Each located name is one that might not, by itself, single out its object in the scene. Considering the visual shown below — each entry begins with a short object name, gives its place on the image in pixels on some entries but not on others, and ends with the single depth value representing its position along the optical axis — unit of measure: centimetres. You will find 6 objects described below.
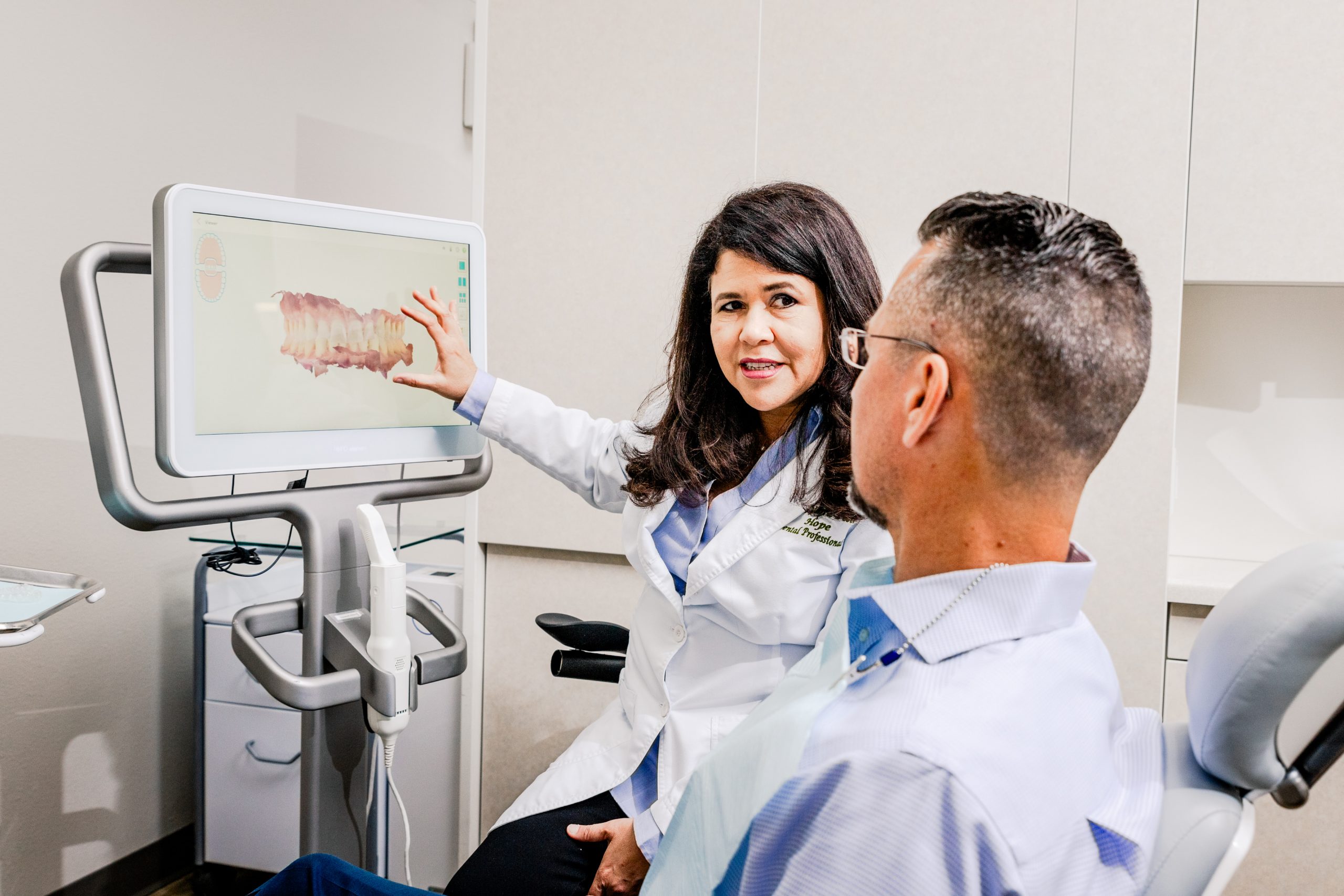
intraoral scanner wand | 126
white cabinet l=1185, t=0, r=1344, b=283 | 173
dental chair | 62
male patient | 60
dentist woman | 129
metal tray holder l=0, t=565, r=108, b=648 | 111
